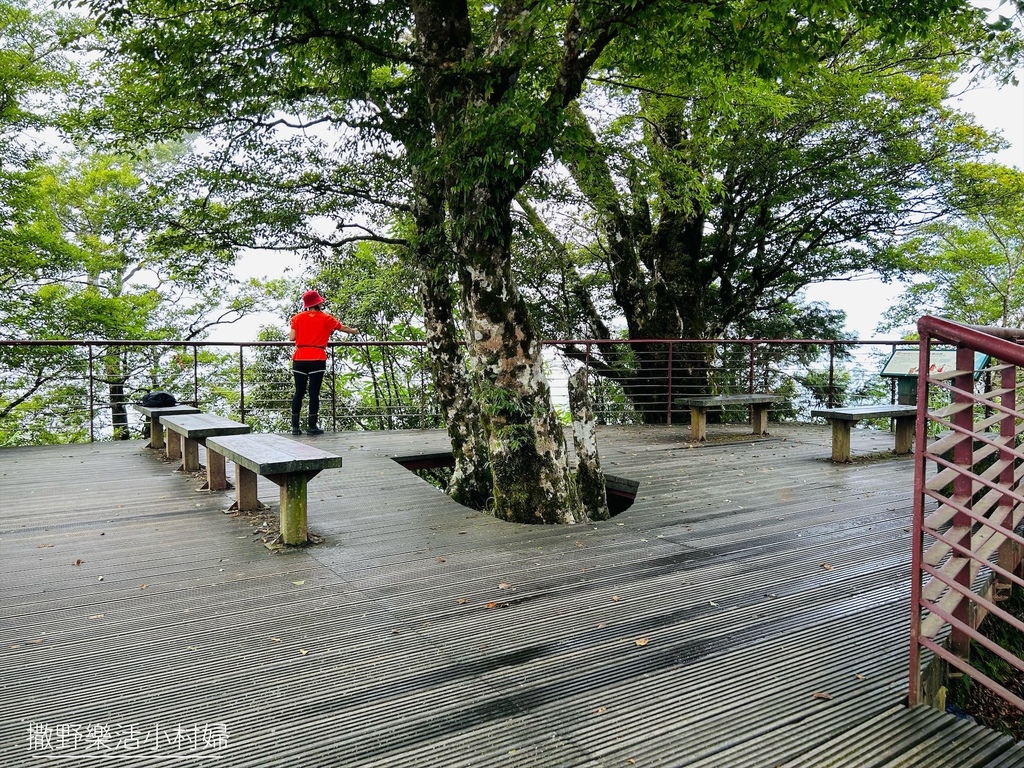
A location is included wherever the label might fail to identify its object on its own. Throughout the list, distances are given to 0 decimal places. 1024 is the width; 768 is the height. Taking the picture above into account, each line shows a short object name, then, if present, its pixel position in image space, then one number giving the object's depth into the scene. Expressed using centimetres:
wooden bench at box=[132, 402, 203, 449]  711
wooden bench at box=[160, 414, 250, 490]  527
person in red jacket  762
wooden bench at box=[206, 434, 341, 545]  379
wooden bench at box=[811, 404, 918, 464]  675
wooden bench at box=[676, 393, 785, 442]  826
